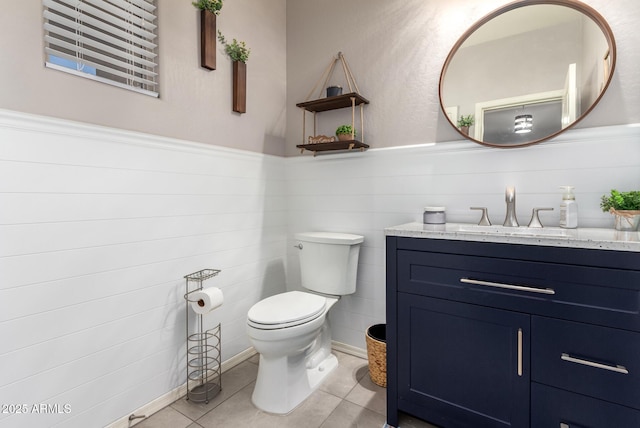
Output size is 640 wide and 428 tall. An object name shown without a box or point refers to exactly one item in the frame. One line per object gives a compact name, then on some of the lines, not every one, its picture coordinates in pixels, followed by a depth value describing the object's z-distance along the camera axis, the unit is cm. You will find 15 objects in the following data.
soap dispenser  137
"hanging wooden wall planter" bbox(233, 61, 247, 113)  193
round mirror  142
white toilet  149
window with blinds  124
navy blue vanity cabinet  102
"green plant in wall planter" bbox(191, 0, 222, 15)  169
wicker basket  173
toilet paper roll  158
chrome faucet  151
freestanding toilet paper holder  168
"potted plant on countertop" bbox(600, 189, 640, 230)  125
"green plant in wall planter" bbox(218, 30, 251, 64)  188
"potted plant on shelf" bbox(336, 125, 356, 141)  194
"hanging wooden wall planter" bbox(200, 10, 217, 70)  171
